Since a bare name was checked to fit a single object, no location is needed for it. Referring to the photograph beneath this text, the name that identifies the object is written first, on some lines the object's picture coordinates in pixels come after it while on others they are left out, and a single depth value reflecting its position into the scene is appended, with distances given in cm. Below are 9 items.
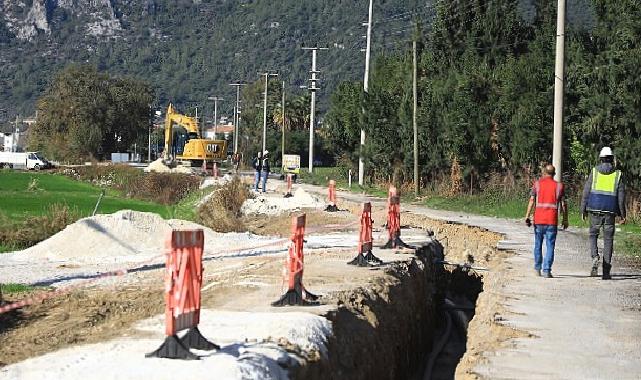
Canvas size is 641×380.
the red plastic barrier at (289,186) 4392
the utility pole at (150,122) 12744
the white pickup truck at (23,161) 9894
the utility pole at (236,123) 10825
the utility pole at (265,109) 9038
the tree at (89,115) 11562
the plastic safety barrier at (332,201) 3556
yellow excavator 7900
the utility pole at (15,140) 18758
